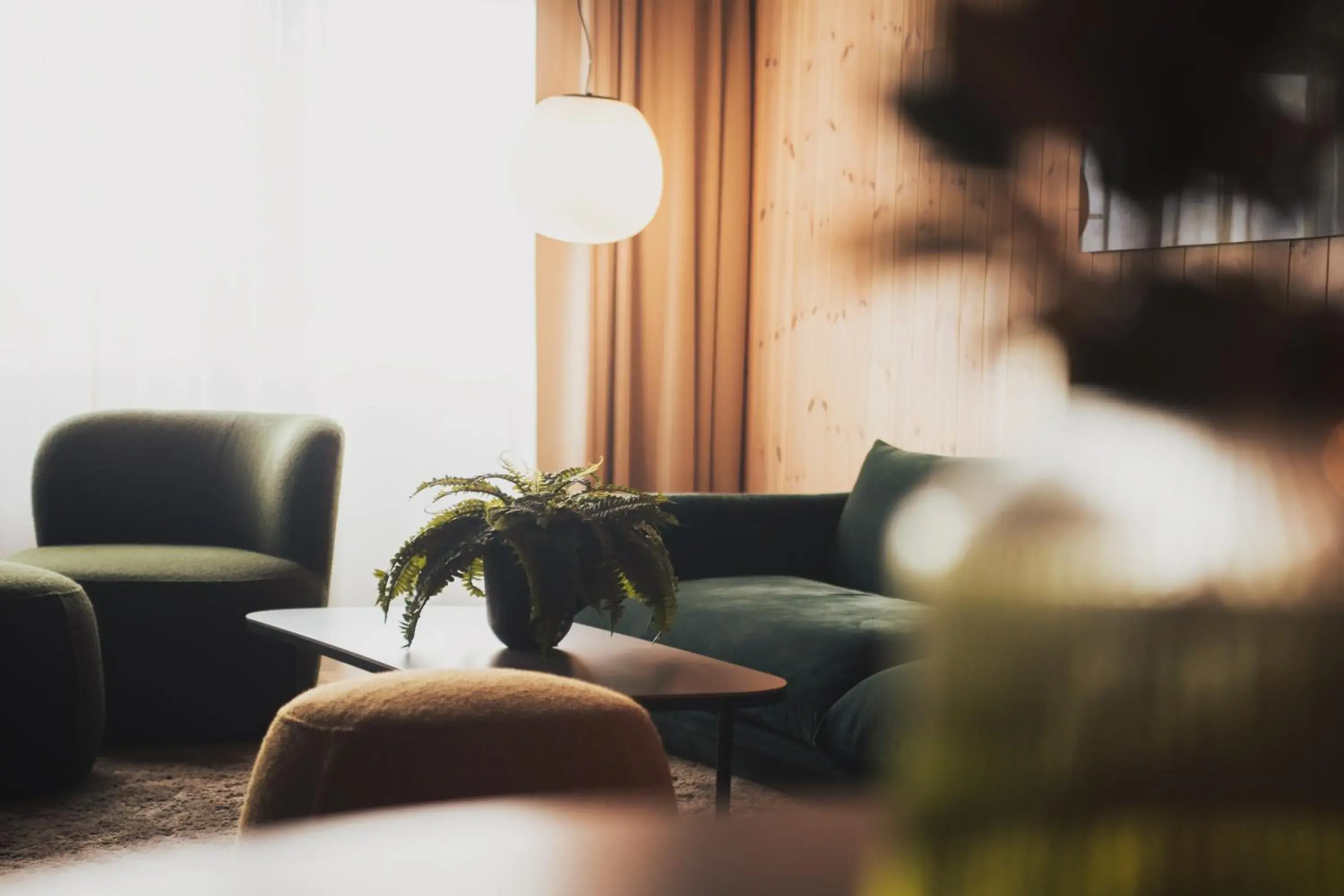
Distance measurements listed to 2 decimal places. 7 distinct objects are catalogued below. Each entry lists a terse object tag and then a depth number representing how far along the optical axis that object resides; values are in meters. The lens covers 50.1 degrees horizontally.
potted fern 2.49
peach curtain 4.99
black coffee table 2.26
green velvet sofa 2.64
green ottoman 2.84
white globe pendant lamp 3.92
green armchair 3.31
